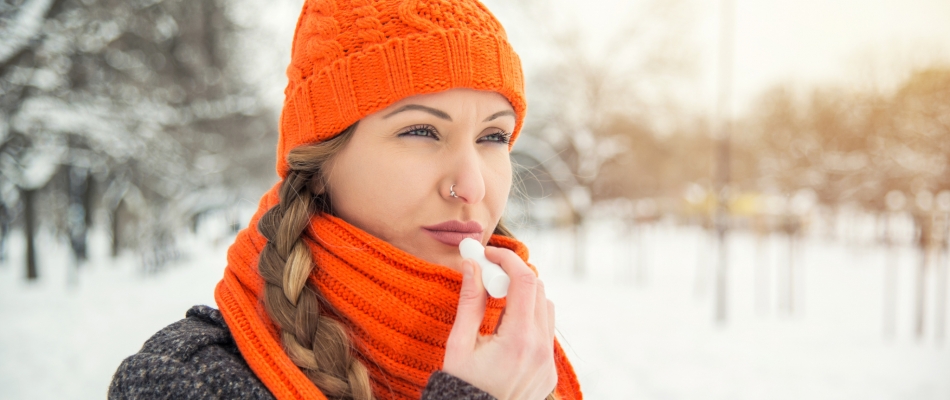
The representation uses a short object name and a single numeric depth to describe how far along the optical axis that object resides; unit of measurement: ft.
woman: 3.24
